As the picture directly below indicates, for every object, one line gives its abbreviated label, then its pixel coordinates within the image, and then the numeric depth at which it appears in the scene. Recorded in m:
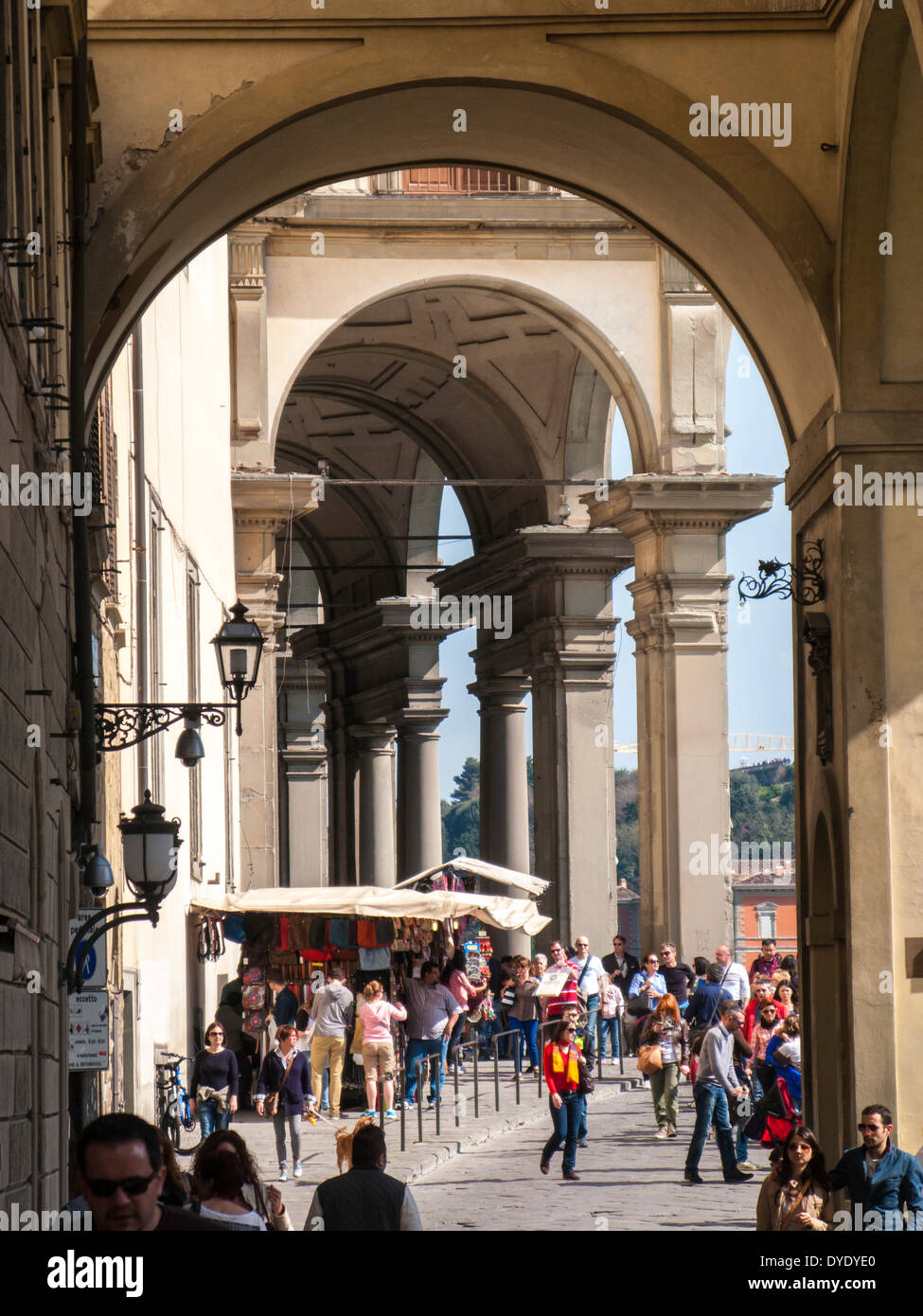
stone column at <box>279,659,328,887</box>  48.31
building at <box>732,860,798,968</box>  83.88
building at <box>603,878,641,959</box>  95.81
